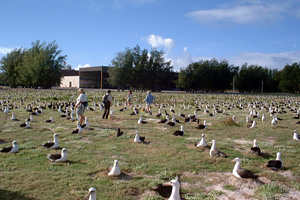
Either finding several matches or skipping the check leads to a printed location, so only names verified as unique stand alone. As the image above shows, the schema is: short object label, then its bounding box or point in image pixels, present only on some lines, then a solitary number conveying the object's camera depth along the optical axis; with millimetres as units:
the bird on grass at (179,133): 11445
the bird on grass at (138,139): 10172
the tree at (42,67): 66875
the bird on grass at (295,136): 10928
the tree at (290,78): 75438
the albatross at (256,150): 8570
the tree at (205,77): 73938
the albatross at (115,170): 6449
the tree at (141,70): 69500
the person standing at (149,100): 19266
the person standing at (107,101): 15510
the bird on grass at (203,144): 9203
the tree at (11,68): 77044
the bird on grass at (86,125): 12538
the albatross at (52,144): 8974
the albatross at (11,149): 8430
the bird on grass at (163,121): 14910
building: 95938
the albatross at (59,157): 7535
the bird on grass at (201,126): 13223
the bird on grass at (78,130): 11625
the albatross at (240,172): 6348
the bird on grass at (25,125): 13236
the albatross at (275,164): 7176
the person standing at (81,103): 12570
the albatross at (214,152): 8094
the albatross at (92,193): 4633
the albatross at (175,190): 4820
